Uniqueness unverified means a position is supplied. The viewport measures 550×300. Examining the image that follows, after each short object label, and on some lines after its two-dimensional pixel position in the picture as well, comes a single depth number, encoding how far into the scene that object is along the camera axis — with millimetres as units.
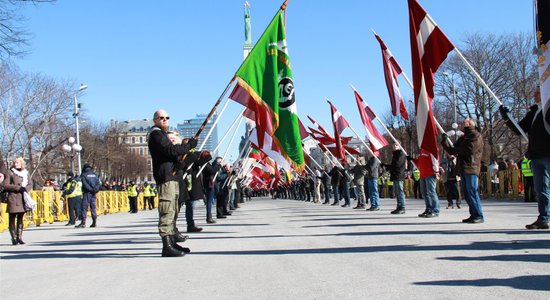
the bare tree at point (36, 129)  43688
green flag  12484
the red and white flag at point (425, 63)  10773
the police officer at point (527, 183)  20406
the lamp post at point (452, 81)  47100
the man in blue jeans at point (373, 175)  18172
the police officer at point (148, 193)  41375
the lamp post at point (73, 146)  32962
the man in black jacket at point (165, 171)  7809
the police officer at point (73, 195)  19380
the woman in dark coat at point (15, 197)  12281
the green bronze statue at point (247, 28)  156750
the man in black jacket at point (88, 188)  16875
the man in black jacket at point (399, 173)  15695
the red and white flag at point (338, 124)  19703
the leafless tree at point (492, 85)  45469
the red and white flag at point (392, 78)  14469
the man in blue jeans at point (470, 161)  10859
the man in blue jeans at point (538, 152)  8570
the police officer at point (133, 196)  35253
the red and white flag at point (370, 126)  18109
